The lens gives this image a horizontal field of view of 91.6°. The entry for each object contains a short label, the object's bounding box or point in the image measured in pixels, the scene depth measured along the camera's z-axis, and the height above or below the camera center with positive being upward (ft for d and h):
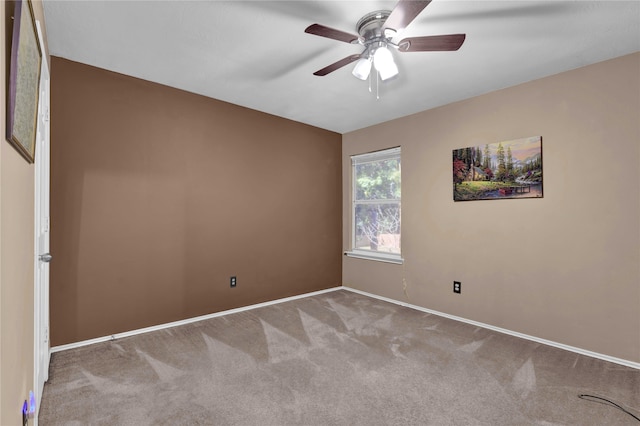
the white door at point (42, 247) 5.73 -0.69
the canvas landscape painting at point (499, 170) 9.55 +1.49
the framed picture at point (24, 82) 3.22 +1.60
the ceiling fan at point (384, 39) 5.36 +3.44
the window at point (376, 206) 13.74 +0.45
